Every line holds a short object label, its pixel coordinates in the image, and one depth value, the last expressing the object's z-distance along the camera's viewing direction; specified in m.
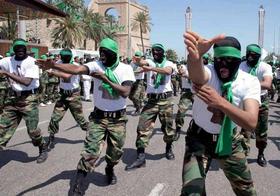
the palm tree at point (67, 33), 25.63
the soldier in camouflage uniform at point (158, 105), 3.86
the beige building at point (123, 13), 46.32
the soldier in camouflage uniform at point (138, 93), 7.71
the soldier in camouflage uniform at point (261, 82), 3.70
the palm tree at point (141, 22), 44.92
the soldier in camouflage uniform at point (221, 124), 1.93
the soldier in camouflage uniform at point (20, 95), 3.61
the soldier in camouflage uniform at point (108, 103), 2.89
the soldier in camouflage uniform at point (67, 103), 4.52
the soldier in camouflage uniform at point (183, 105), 5.17
